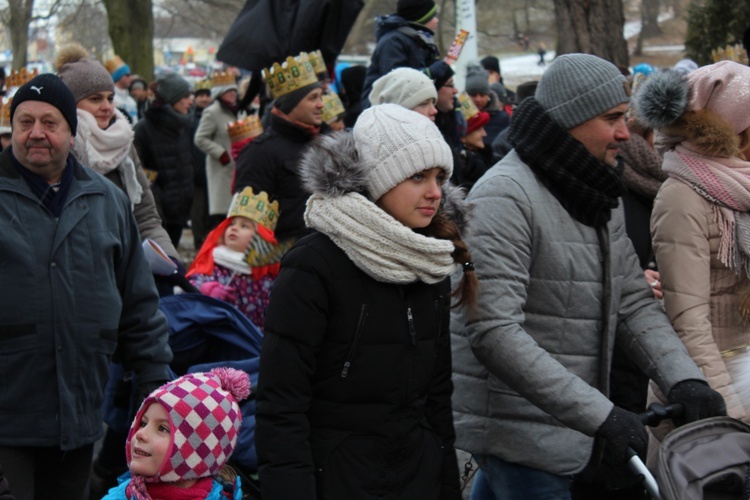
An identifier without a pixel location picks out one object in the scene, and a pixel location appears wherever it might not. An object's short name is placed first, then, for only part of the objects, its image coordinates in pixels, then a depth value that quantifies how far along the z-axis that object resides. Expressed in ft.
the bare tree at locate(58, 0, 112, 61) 125.03
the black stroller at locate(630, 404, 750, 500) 9.58
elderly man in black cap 11.89
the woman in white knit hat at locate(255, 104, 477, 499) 9.76
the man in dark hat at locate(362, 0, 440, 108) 23.75
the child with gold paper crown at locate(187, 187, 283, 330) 18.16
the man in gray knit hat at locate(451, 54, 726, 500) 11.14
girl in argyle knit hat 10.67
